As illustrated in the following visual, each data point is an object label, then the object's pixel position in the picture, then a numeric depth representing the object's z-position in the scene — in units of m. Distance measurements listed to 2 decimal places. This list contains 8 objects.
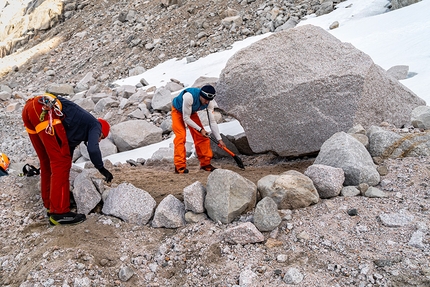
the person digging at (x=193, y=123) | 5.21
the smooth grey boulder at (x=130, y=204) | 3.81
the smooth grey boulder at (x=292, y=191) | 3.52
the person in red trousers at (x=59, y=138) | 3.67
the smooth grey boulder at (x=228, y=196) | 3.51
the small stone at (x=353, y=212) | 3.31
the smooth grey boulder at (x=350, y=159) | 3.76
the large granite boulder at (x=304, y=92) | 4.85
